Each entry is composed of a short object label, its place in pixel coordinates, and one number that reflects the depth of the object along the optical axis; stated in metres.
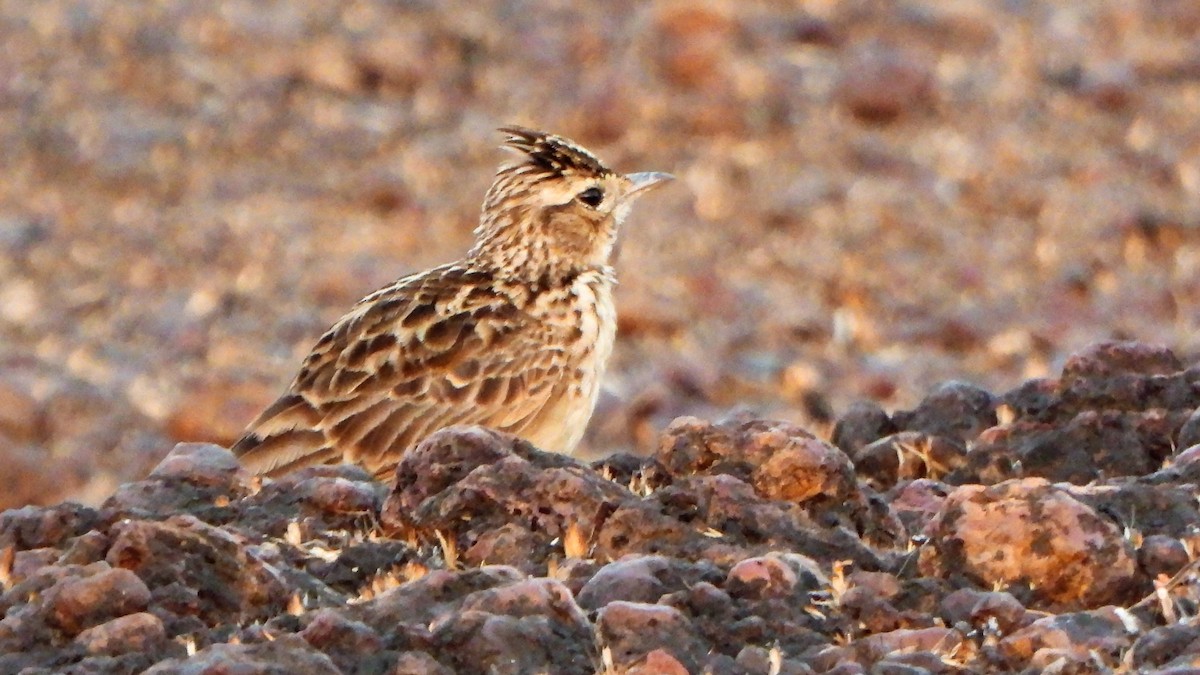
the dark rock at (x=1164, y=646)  8.92
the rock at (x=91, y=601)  9.39
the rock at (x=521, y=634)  8.99
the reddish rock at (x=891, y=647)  9.12
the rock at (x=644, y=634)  9.12
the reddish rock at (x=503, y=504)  10.45
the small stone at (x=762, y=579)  9.67
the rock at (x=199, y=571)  9.62
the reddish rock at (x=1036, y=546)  9.85
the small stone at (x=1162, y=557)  9.99
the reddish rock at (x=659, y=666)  8.88
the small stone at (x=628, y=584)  9.62
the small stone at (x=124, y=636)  9.22
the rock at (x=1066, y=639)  9.06
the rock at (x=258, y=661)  8.62
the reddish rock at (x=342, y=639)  9.01
